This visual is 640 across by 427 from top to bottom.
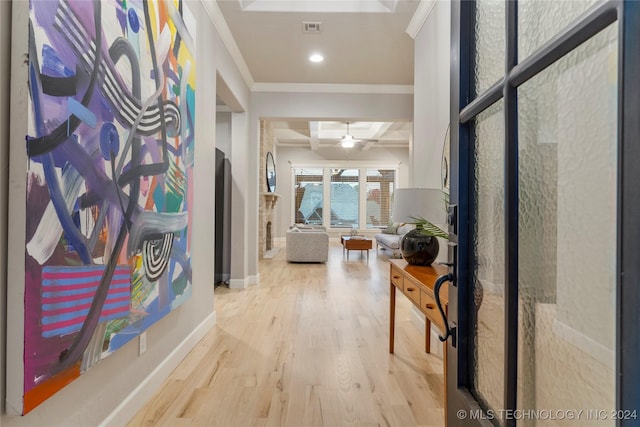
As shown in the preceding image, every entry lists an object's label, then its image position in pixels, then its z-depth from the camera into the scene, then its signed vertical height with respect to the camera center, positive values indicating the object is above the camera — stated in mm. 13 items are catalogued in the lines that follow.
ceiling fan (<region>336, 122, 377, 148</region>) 7586 +1570
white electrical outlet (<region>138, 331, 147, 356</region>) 1814 -707
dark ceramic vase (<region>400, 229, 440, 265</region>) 2361 -247
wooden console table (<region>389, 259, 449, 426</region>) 1753 -454
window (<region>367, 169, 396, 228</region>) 10719 +515
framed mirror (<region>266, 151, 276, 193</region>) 7556 +868
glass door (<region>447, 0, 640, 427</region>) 382 -2
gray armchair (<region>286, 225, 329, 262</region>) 6688 -675
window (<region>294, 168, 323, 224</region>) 10727 +534
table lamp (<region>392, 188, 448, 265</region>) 2334 -28
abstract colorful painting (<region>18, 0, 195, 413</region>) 1096 +119
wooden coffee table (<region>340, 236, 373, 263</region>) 7465 -705
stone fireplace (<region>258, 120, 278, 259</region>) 6863 +160
